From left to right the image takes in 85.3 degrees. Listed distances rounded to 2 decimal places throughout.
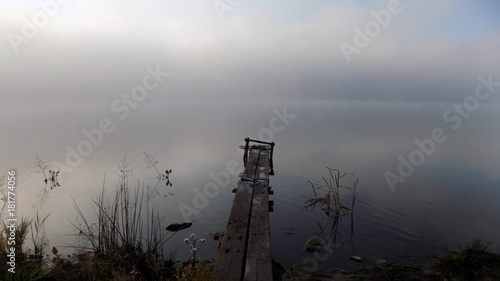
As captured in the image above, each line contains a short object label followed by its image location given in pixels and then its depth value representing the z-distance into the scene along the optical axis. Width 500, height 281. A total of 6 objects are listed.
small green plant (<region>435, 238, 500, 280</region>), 7.07
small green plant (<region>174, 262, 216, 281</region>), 4.41
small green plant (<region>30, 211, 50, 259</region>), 7.00
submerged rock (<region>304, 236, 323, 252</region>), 9.85
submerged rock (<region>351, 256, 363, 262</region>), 9.18
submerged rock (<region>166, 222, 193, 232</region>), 11.32
